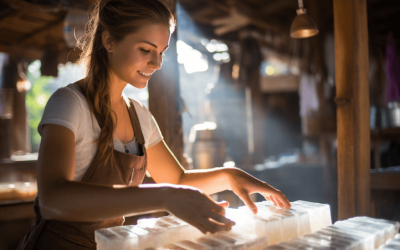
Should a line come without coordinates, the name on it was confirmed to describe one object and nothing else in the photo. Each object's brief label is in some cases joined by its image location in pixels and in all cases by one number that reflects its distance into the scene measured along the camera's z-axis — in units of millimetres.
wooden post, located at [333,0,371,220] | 2369
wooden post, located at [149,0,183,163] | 2680
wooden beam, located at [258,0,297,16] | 6121
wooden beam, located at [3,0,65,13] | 3705
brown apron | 1361
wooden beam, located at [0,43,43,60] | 7262
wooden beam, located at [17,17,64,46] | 6246
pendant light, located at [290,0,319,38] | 3445
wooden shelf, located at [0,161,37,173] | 4934
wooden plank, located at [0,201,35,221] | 3009
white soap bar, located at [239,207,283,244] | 1101
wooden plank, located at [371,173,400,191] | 3055
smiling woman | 1028
